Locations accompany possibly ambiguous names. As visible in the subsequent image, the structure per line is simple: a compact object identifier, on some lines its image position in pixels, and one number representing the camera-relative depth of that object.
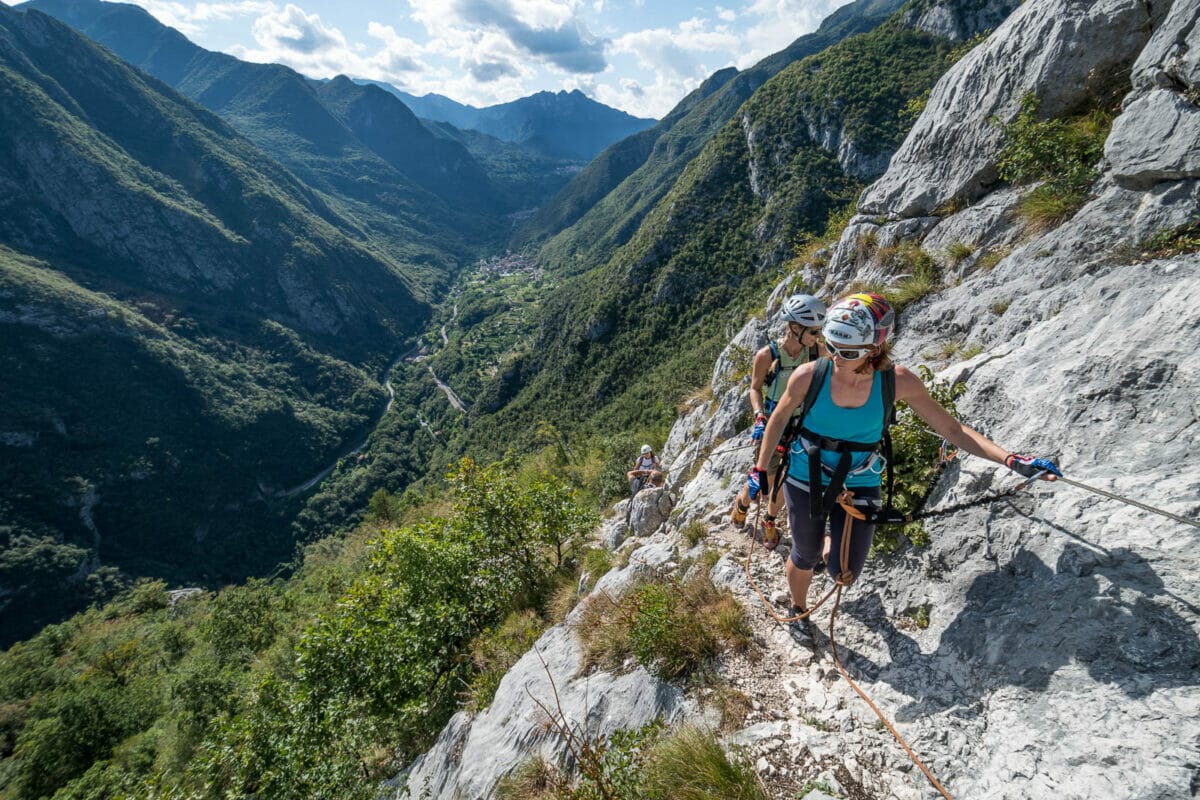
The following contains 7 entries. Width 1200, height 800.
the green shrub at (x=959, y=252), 8.25
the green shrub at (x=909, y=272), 8.52
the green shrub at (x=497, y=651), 7.45
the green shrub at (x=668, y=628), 4.86
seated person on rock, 12.91
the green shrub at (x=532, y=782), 4.63
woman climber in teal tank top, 3.63
